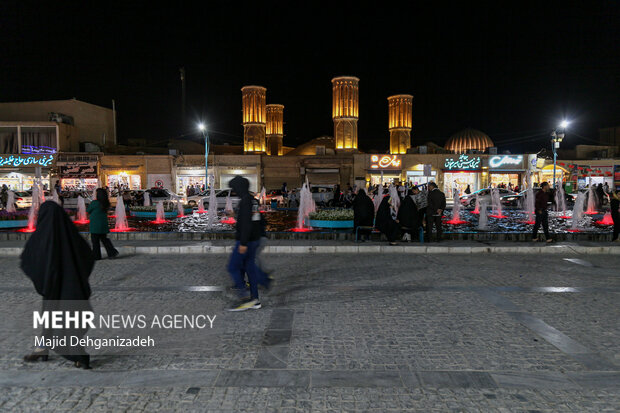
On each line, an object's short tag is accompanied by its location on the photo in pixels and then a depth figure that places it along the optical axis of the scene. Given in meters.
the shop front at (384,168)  36.34
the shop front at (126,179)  36.00
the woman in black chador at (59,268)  3.51
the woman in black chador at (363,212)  11.37
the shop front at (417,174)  36.17
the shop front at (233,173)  36.91
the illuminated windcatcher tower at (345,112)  42.81
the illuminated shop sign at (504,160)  36.19
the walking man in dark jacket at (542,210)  10.52
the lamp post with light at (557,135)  28.65
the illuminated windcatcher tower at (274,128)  52.28
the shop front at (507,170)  36.25
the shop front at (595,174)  38.44
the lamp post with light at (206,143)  33.16
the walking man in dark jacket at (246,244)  5.27
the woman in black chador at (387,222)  10.72
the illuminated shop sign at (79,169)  34.91
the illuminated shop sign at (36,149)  34.57
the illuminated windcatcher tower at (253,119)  44.31
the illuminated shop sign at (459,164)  35.97
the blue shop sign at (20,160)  34.25
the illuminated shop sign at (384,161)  36.31
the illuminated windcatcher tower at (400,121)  45.34
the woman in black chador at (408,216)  10.98
